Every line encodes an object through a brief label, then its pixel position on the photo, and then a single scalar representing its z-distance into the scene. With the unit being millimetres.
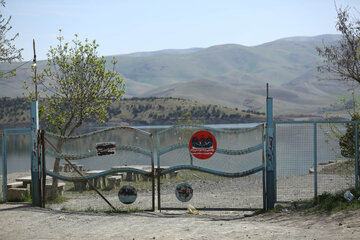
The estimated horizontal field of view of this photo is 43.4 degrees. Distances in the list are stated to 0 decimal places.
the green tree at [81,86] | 16703
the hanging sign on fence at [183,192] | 12078
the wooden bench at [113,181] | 18498
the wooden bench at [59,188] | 15986
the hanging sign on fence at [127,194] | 12414
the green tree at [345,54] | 13344
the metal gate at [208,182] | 11711
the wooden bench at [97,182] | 18927
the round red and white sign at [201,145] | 11781
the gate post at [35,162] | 12677
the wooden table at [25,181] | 16781
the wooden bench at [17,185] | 16281
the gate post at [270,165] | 11383
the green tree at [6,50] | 16969
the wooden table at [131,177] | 20953
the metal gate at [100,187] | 12406
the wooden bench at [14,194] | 13641
